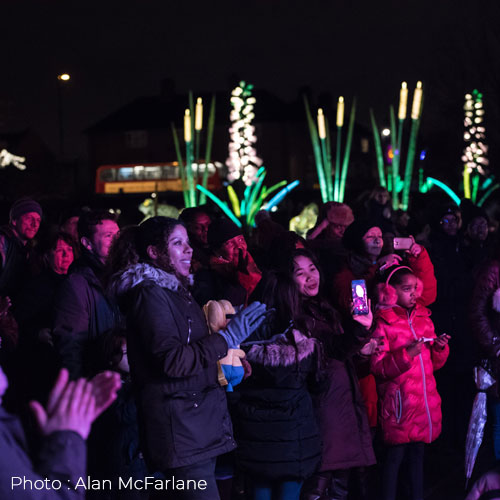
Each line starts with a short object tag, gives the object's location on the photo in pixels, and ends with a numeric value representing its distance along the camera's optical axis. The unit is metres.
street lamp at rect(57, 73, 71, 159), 34.16
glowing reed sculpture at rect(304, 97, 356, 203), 33.12
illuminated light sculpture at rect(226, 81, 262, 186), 33.38
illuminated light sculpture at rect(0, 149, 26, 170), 39.09
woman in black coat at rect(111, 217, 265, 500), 4.02
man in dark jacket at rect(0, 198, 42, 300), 6.96
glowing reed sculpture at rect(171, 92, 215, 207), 31.59
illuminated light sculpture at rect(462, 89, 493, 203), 32.19
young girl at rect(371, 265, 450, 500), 5.66
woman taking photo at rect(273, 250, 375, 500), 5.18
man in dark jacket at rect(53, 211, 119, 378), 5.01
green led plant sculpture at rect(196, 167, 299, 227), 27.05
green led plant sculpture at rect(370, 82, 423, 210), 29.86
